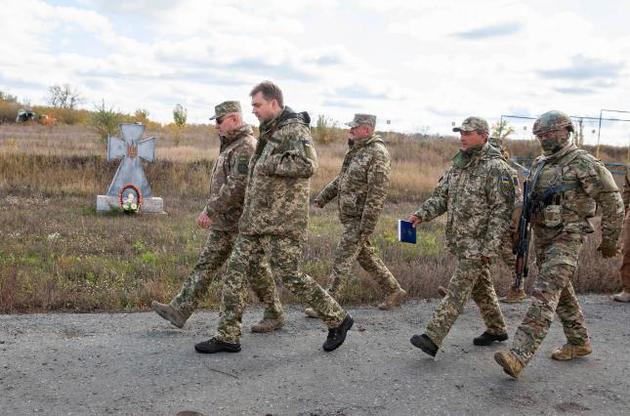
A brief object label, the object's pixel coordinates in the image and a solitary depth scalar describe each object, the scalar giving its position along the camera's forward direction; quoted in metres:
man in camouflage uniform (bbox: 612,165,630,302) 7.85
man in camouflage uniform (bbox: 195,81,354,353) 5.28
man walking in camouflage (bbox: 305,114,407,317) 6.61
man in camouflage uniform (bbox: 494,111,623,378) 5.05
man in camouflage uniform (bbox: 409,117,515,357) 5.30
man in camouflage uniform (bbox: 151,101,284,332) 5.62
